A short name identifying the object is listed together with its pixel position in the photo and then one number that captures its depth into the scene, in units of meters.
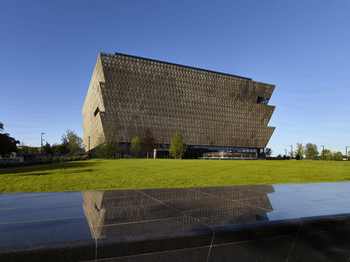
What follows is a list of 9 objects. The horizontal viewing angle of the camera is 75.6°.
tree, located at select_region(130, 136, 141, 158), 69.50
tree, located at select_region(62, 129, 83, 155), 66.21
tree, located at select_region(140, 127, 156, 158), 72.50
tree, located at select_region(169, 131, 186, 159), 63.78
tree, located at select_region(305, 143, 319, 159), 111.00
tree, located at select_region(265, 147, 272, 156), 103.31
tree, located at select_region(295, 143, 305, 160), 115.50
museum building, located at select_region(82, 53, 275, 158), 73.25
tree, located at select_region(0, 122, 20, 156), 52.84
